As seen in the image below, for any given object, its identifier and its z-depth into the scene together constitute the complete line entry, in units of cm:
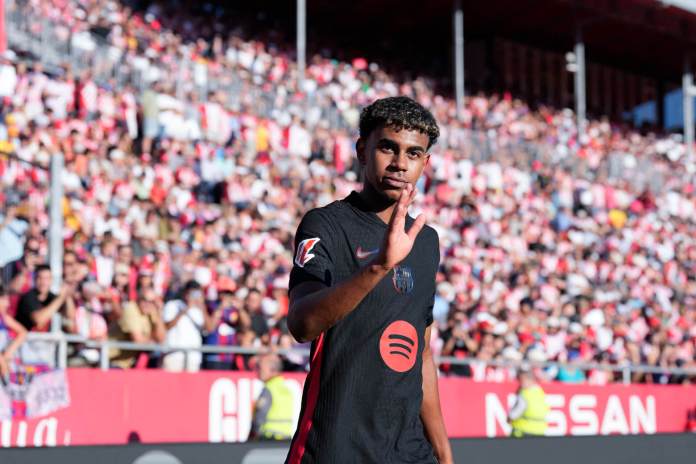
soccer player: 599
